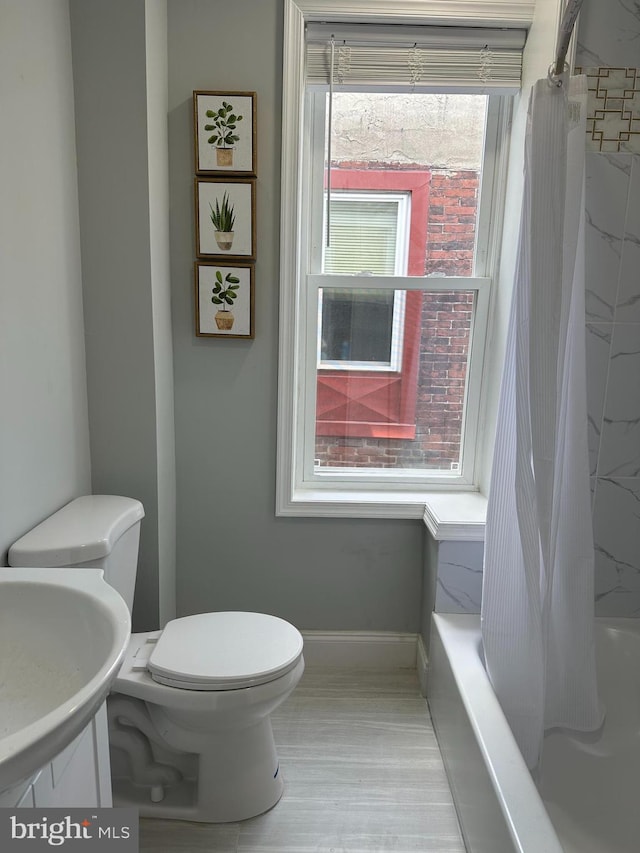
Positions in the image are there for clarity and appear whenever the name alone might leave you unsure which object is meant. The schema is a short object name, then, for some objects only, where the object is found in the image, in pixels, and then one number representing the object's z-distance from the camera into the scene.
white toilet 1.42
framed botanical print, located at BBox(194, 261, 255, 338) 1.92
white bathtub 1.22
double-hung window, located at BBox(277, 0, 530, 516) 1.86
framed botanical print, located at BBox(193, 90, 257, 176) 1.82
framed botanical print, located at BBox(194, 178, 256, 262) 1.87
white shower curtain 1.40
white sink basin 0.89
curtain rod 1.20
